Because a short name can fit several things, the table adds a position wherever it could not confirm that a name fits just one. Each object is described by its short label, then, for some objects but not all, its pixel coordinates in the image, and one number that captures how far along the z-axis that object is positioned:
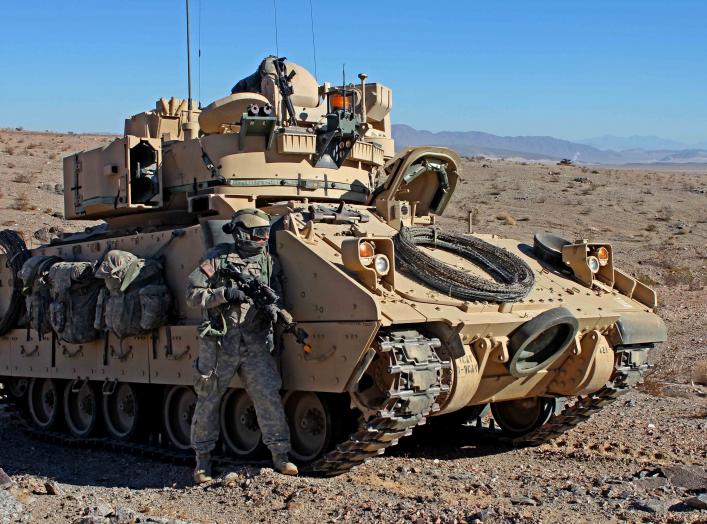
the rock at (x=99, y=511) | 7.57
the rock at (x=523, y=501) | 8.17
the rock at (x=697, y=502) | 7.68
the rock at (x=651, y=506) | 7.76
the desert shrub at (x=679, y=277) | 25.41
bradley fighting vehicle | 9.02
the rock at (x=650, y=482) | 8.79
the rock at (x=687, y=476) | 8.84
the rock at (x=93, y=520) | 7.14
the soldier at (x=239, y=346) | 9.22
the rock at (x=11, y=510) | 7.65
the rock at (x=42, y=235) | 23.47
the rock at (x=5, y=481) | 8.78
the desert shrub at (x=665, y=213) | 36.42
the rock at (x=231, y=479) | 8.76
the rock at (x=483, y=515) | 7.41
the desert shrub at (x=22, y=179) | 33.25
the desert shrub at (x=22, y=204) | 29.17
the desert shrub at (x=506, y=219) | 34.00
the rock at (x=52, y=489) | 8.85
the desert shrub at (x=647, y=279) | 25.42
